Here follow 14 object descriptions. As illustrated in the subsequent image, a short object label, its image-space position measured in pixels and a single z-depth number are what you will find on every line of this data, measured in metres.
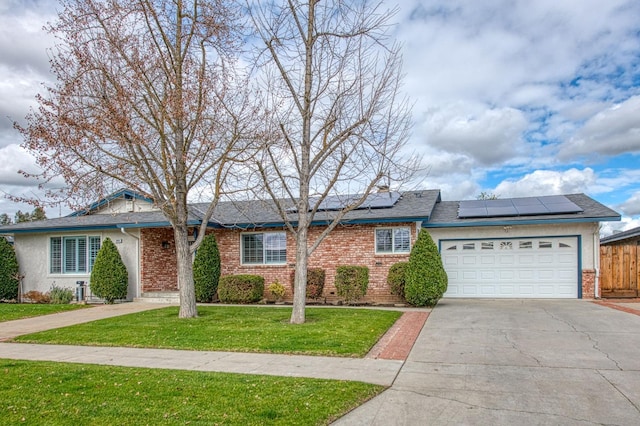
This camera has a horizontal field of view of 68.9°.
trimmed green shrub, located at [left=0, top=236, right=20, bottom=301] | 17.23
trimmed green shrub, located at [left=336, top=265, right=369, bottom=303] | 14.38
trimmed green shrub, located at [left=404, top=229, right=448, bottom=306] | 13.09
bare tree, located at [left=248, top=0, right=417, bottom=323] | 9.94
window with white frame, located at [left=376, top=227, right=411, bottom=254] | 15.28
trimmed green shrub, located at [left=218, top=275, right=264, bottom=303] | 15.20
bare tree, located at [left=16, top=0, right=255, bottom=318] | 10.16
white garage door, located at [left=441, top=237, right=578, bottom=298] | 14.84
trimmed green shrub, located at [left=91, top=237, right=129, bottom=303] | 15.66
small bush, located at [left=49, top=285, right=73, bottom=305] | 16.64
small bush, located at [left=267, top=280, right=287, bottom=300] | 15.83
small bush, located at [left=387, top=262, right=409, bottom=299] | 14.16
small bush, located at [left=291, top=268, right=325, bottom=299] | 15.15
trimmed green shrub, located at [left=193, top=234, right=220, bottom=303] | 15.62
